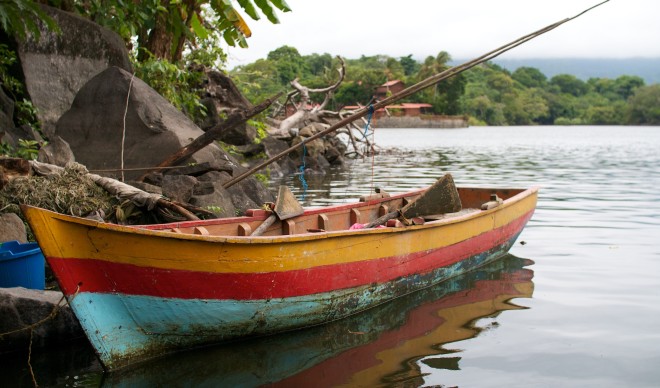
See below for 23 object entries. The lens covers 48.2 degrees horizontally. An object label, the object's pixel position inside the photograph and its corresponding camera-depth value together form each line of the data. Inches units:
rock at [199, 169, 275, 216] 438.0
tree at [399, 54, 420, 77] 4665.4
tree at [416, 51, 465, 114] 3353.8
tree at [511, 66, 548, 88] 5329.7
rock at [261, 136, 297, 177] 845.2
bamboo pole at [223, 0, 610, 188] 333.5
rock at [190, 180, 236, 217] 384.8
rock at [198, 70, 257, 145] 721.6
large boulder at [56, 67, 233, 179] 447.8
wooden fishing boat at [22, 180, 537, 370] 216.4
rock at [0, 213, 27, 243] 286.7
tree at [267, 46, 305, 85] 3093.0
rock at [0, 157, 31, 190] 331.9
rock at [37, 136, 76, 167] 386.6
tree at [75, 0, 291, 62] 316.8
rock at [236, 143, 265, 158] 739.4
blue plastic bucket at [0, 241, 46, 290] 251.0
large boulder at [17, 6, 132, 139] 492.7
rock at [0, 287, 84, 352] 229.0
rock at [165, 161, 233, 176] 439.8
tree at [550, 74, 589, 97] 5433.1
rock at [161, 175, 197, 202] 374.3
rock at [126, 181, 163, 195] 370.5
